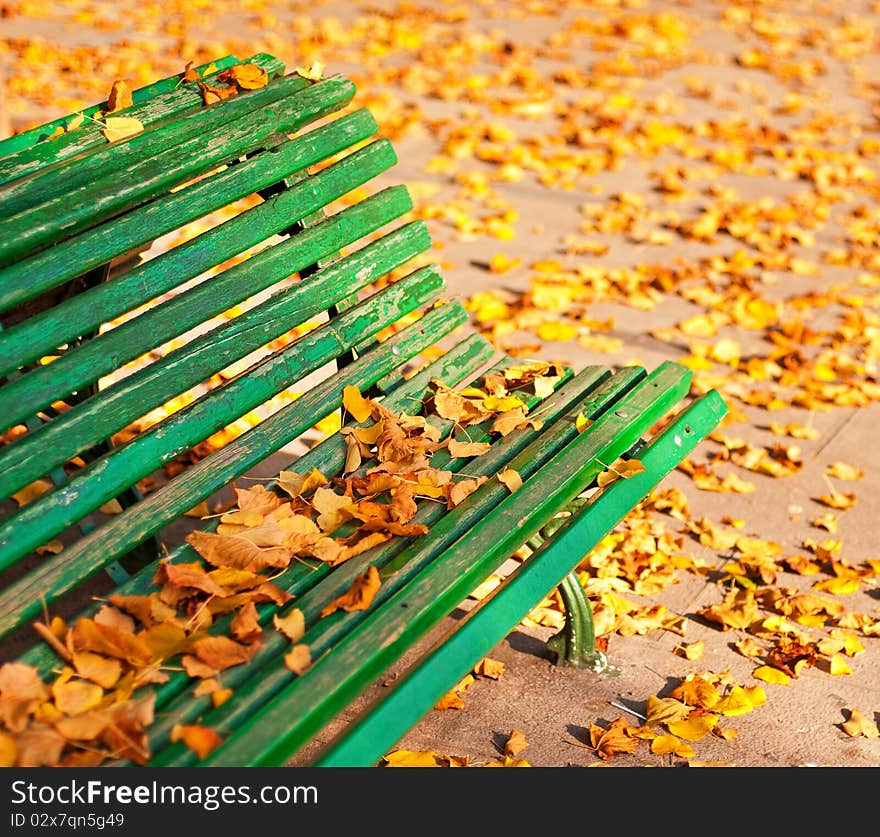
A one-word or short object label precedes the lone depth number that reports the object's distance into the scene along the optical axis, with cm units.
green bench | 178
